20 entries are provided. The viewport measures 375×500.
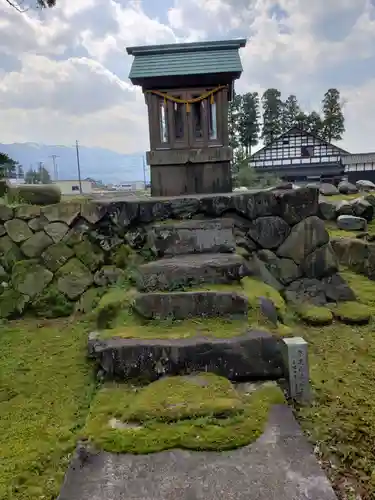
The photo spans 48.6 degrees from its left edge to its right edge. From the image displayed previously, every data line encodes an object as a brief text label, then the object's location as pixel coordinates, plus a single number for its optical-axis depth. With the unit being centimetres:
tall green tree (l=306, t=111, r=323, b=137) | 3086
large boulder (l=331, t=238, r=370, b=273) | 695
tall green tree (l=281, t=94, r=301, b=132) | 3180
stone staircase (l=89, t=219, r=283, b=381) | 314
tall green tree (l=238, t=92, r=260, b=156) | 2997
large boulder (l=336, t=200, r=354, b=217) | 1001
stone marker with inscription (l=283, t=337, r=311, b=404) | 302
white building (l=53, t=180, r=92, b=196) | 4072
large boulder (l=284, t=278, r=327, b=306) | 527
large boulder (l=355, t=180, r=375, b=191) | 1808
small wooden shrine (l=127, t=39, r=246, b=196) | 630
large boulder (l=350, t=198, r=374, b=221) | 1003
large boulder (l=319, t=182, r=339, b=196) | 1543
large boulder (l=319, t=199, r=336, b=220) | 995
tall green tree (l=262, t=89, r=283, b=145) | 3108
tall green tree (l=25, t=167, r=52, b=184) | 4259
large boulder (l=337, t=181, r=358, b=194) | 1645
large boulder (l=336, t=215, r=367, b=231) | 919
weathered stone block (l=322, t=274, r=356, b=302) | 535
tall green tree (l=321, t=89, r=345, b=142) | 2967
